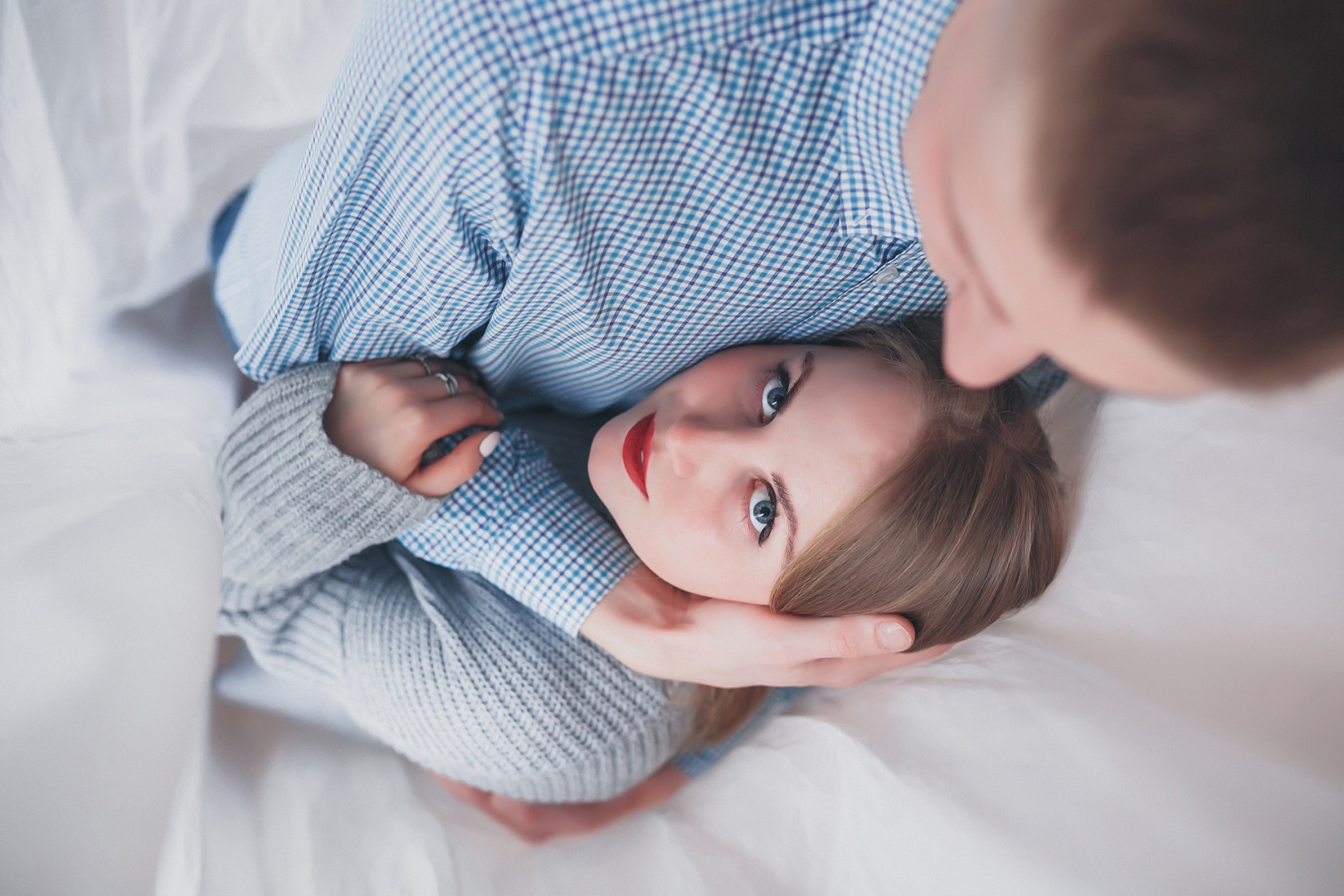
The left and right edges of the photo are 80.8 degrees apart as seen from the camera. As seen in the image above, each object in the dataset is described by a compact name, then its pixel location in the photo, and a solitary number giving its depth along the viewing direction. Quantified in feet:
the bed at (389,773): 2.39
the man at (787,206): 1.27
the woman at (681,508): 2.81
